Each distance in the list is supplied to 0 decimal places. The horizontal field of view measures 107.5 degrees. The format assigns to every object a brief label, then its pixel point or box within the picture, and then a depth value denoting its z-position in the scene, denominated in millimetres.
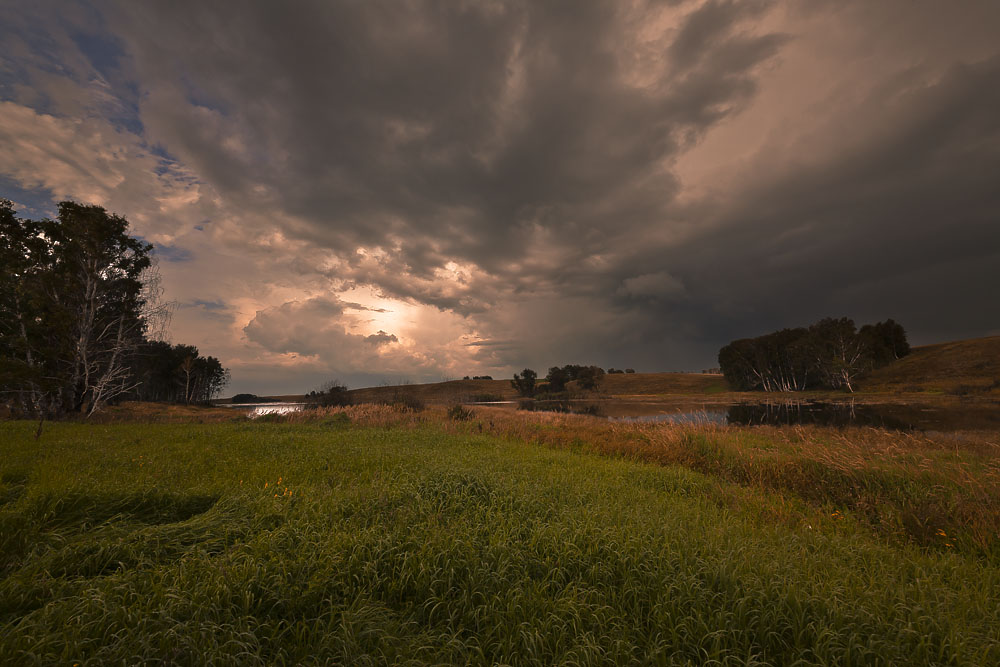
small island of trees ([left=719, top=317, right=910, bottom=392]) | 67250
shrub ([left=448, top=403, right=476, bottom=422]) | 25425
